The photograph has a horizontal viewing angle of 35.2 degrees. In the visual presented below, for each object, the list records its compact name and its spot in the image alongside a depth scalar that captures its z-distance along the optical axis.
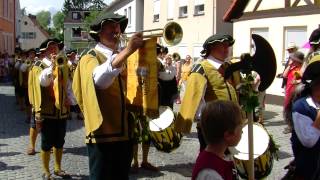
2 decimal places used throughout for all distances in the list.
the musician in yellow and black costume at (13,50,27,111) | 14.22
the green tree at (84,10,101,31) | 59.07
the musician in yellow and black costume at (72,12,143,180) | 3.83
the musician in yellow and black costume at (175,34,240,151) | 4.86
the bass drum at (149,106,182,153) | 6.74
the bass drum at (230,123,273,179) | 4.66
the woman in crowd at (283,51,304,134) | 9.47
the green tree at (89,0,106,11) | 99.07
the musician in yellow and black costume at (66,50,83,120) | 12.30
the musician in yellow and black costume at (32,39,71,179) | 6.63
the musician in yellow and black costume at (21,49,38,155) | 7.53
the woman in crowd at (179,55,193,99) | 16.92
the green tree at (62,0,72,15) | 99.62
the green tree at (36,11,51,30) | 158.34
